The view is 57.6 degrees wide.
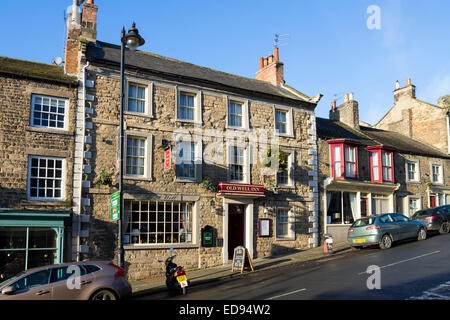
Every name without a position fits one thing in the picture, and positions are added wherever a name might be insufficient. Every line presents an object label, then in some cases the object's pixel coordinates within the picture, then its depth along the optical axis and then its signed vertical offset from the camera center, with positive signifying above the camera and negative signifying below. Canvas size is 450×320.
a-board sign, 16.45 -2.31
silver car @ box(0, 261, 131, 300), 9.73 -2.00
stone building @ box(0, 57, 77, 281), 14.55 +1.40
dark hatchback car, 22.25 -0.89
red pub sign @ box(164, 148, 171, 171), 17.38 +1.85
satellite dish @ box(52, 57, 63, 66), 18.91 +6.51
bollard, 19.03 -1.97
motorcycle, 12.53 -2.37
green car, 18.67 -1.33
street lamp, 12.70 +4.22
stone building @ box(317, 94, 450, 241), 23.42 +1.88
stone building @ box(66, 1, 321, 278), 16.64 +1.85
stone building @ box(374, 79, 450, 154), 31.59 +6.84
